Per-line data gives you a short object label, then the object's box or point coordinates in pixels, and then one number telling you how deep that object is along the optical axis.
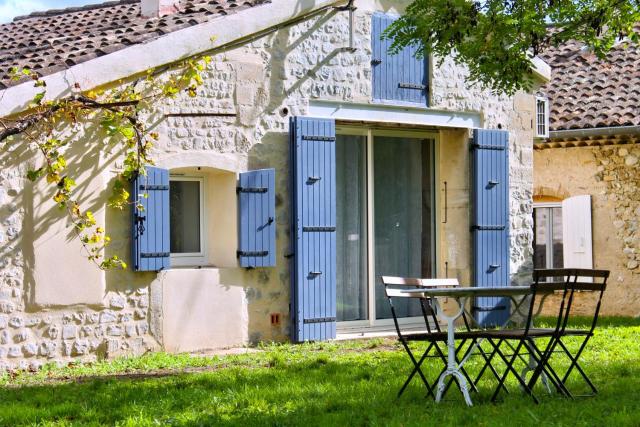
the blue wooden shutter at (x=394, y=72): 16.69
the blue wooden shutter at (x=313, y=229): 15.48
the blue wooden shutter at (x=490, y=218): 17.66
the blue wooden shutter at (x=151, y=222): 14.03
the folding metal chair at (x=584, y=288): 9.74
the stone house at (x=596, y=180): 20.45
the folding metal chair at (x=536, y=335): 9.46
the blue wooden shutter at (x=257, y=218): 14.97
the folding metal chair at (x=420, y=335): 9.85
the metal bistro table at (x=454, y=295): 9.58
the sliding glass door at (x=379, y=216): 17.03
